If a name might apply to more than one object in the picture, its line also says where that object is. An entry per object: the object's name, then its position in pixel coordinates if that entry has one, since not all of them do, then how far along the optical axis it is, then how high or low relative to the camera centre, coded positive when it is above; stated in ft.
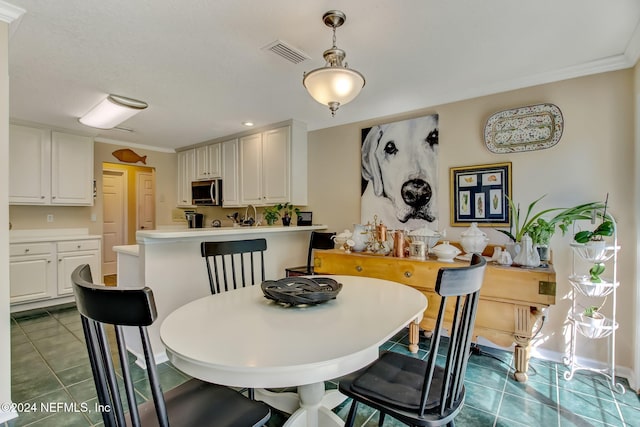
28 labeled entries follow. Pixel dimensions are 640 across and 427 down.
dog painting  10.20 +1.37
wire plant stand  6.91 -2.01
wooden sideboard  6.72 -1.89
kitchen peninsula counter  7.87 -1.37
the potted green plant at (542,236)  7.35 -0.54
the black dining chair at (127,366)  2.50 -1.32
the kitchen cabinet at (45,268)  12.07 -2.07
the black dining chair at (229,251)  6.50 -0.76
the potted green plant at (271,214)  13.41 +0.01
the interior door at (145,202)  20.40 +0.88
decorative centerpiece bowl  4.77 -1.24
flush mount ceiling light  10.11 +3.50
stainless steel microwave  15.69 +1.14
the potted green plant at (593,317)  6.97 -2.35
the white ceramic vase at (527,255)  7.12 -0.94
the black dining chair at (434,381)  3.59 -2.33
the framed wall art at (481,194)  8.91 +0.56
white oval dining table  3.06 -1.43
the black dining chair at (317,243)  11.73 -1.08
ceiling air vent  6.77 +3.61
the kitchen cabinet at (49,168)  12.71 +2.06
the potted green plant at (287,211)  13.33 +0.15
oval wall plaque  8.25 +2.28
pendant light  5.48 +2.36
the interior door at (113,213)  19.29 +0.16
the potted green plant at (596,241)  6.71 -0.62
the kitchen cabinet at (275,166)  12.79 +2.05
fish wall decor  16.12 +3.08
